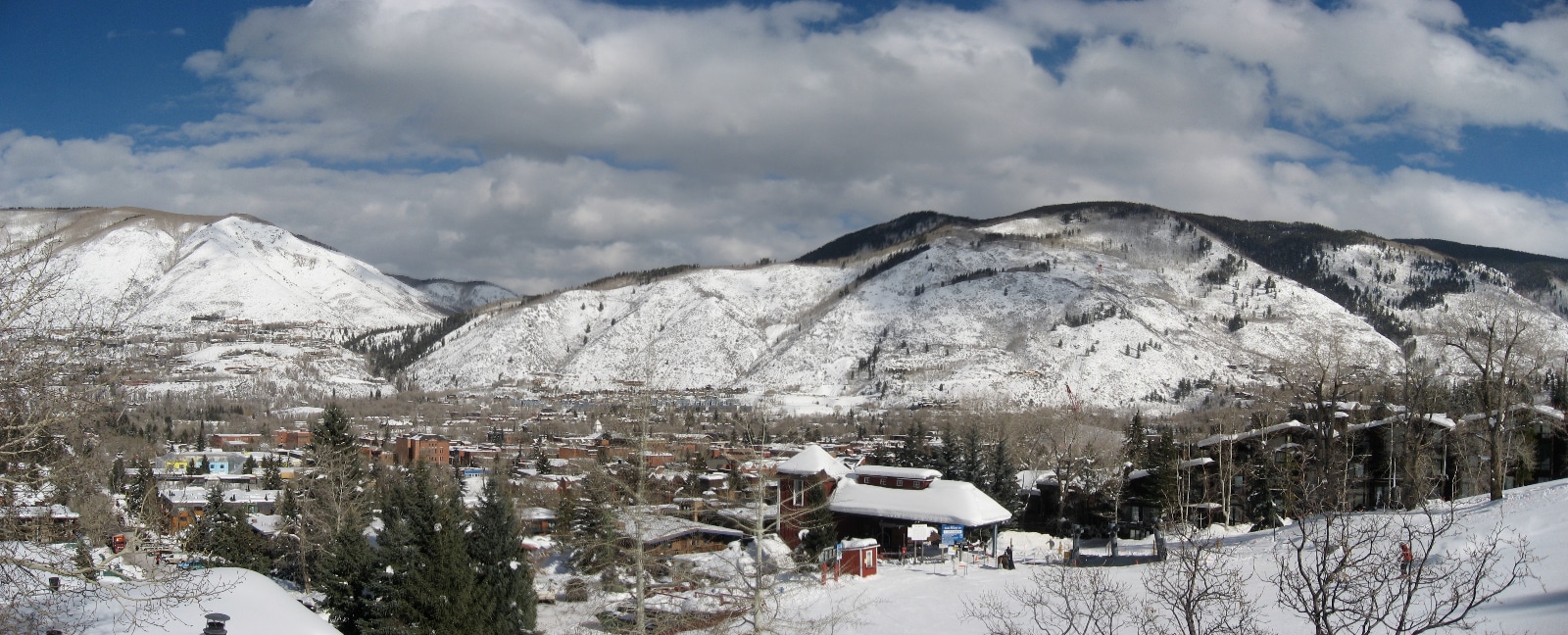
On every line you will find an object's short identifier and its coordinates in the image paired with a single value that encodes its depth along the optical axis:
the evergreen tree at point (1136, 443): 74.78
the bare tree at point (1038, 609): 25.12
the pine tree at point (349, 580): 33.22
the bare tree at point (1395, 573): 11.82
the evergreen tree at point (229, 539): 43.25
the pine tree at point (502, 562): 33.75
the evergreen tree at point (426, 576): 30.61
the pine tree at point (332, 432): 48.72
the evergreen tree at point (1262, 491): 49.59
